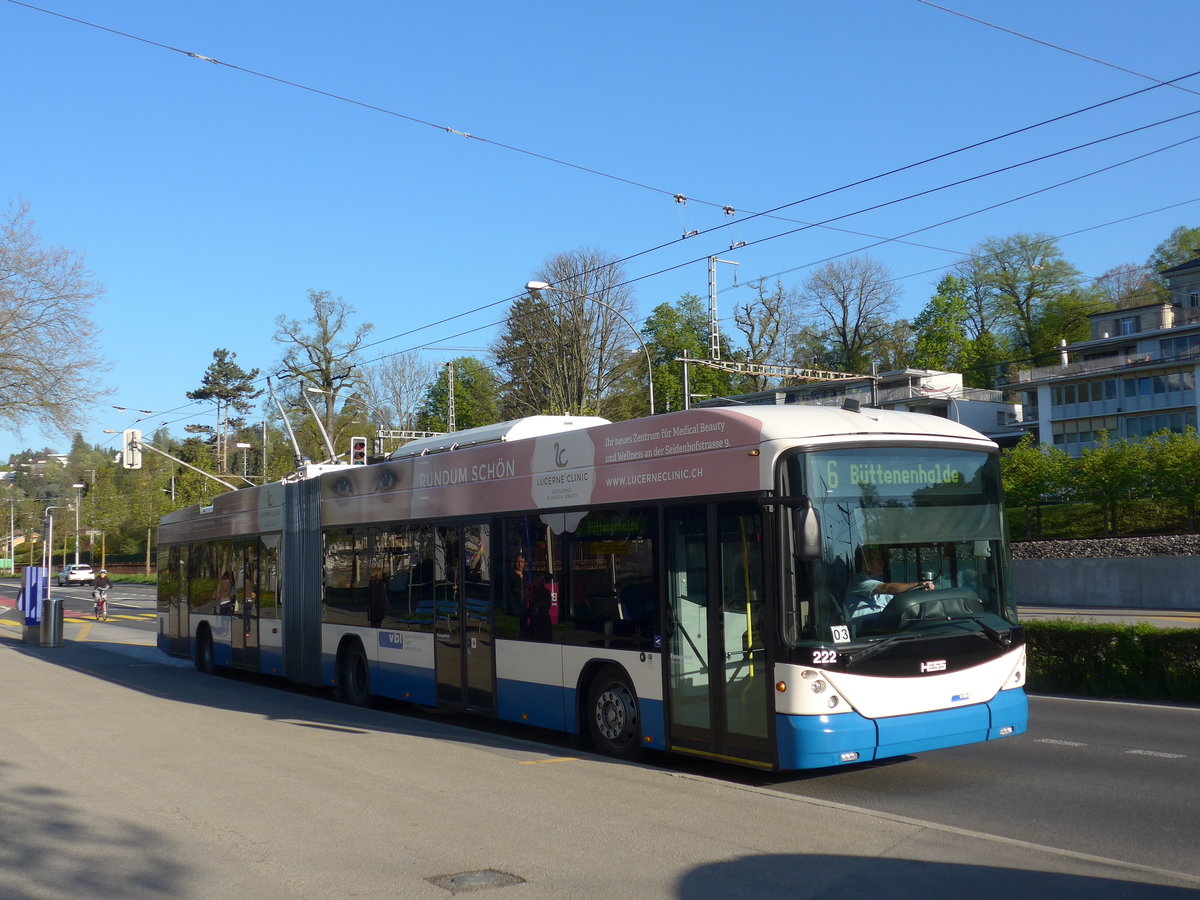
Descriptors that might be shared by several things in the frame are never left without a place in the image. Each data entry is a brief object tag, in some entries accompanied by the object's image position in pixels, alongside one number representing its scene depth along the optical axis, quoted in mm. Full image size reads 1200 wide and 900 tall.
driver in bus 8675
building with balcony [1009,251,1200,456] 67812
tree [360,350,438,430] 65875
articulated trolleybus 8617
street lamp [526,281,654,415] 26430
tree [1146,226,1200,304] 88188
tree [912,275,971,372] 81188
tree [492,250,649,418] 49875
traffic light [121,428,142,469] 37188
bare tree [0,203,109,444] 23859
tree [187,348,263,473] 96444
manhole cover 6164
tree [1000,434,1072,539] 53000
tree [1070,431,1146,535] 50156
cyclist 42906
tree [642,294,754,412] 71888
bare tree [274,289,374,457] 61562
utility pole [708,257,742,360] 34156
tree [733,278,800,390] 63969
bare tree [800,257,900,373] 74500
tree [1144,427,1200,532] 48250
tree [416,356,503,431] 66188
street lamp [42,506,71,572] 33053
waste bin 28391
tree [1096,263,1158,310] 85688
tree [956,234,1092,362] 81812
